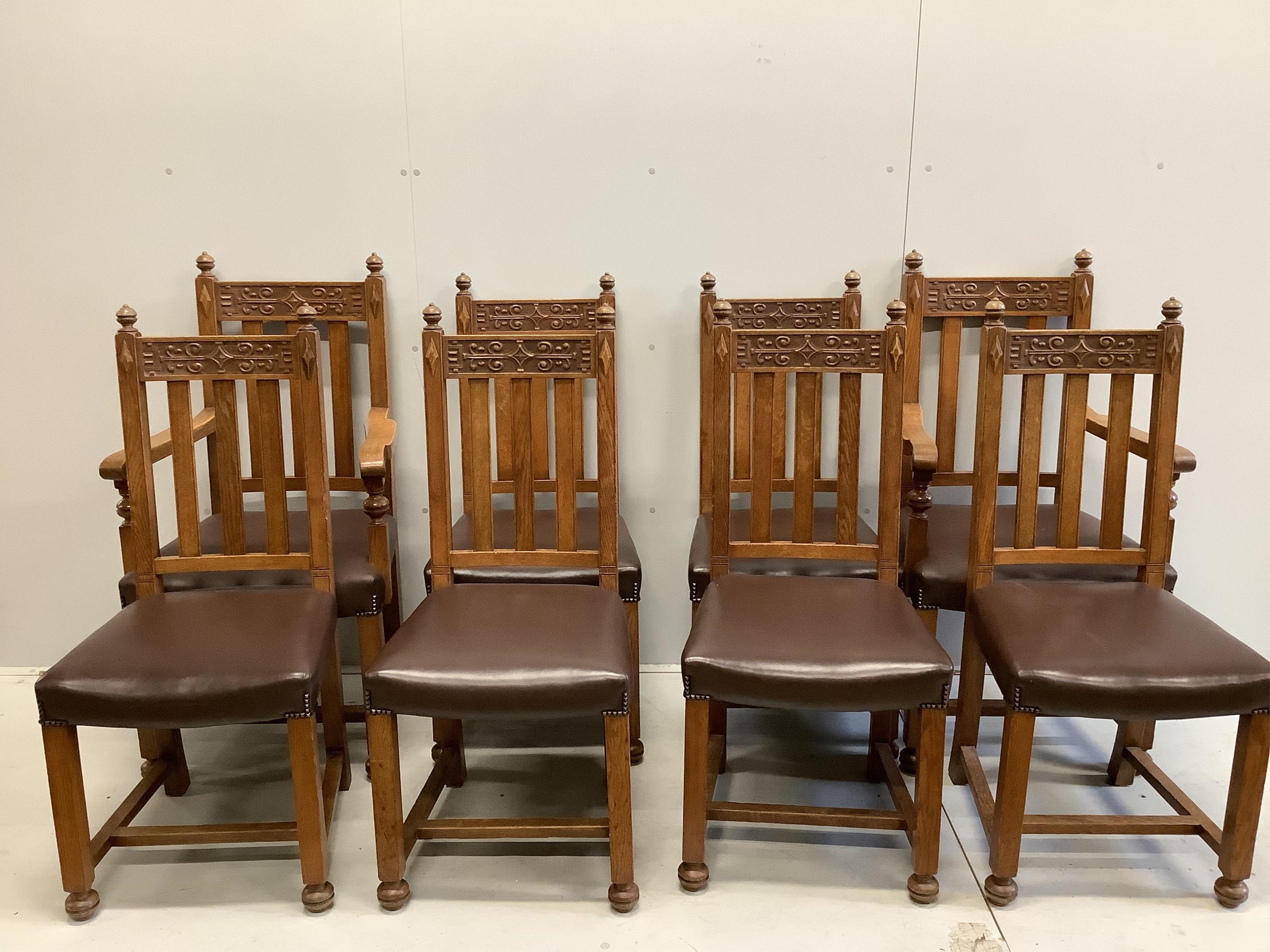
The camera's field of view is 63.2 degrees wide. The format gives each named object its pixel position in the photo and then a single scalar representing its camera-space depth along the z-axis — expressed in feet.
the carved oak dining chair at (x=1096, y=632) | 6.13
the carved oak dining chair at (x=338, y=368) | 8.30
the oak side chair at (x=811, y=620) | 6.22
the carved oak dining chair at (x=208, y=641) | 6.14
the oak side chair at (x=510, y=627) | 6.16
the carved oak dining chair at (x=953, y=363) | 7.88
